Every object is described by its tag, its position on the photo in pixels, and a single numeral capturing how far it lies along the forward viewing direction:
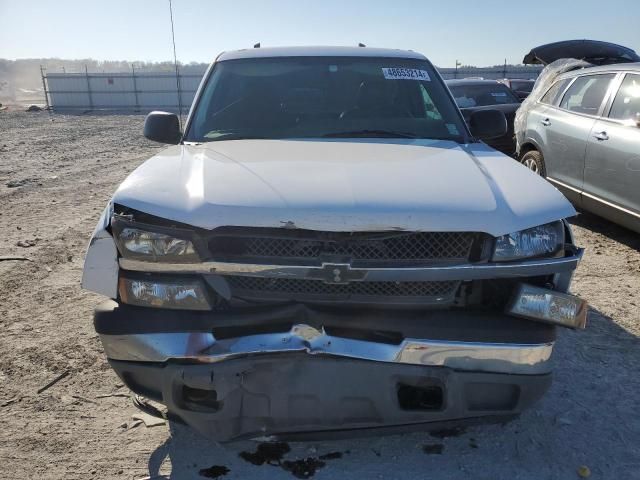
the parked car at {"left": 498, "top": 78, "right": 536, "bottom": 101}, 14.27
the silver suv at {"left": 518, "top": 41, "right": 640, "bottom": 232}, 5.01
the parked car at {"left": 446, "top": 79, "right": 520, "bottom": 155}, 9.48
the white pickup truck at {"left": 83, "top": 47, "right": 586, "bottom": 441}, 2.13
